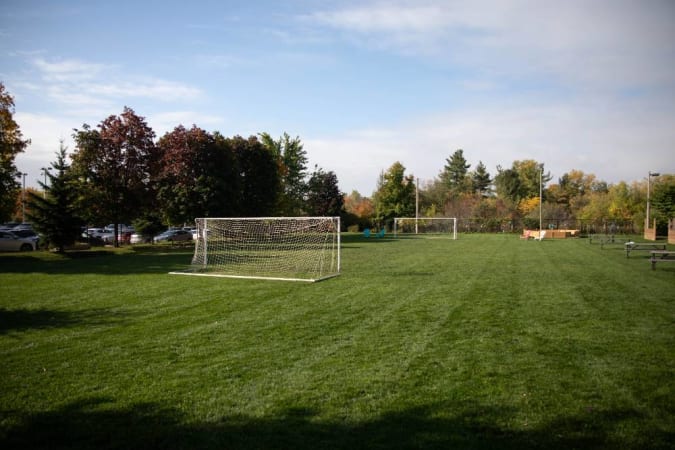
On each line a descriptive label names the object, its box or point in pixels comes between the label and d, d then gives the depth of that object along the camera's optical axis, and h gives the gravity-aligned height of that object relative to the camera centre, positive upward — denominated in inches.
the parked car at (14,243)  1007.0 -66.4
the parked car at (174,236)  1304.1 -60.1
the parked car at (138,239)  1325.7 -69.0
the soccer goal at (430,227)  1994.3 -29.5
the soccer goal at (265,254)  593.3 -66.5
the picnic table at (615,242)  1149.3 -48.1
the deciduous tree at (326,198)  2135.8 +102.5
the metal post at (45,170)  853.2 +85.4
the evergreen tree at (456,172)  3085.6 +346.0
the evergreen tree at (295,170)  2183.8 +242.5
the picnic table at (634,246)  750.7 -39.2
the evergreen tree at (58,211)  843.4 +7.1
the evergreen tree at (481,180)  3016.7 +282.1
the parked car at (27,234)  1049.5 -48.6
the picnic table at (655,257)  575.3 -45.1
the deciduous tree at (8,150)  800.3 +118.2
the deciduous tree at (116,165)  971.3 +112.2
